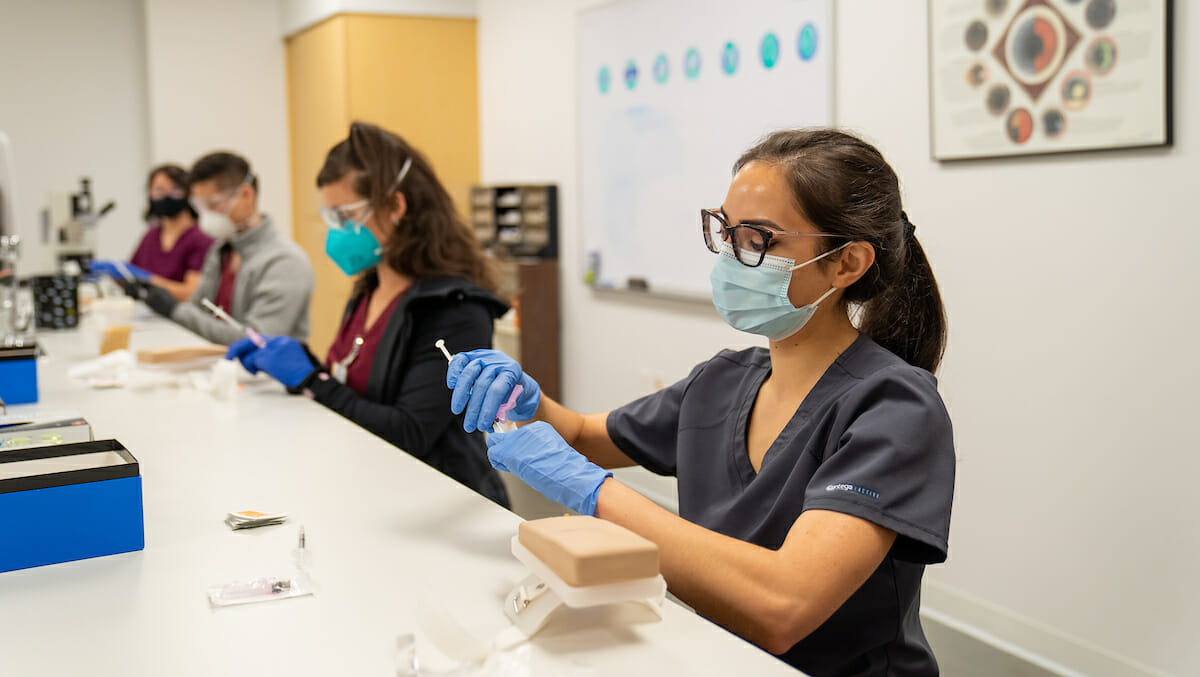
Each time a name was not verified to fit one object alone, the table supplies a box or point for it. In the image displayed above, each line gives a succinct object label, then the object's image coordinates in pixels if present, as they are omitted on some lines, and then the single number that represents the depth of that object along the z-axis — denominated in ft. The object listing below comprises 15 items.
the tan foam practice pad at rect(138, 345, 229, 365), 8.66
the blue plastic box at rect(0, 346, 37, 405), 7.22
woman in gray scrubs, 3.81
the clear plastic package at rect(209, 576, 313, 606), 3.78
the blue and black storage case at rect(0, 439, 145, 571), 4.02
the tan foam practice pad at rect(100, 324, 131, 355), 9.37
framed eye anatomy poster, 7.29
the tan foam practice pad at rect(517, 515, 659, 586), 3.25
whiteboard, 11.10
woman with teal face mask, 7.37
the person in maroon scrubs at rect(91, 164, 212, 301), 16.03
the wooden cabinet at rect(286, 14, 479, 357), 18.19
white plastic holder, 3.27
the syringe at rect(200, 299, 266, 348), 8.07
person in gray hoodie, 11.03
